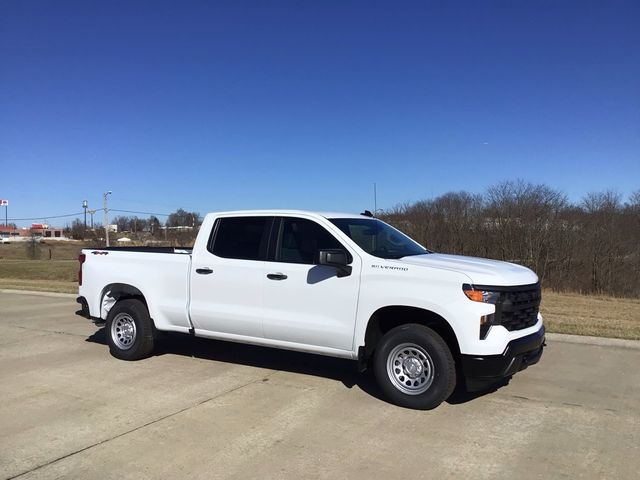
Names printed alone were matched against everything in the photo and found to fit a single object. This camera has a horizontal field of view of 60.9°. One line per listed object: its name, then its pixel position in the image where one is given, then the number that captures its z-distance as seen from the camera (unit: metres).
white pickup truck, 5.06
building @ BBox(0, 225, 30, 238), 173.48
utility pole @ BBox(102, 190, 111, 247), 58.86
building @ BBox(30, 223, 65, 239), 168.00
